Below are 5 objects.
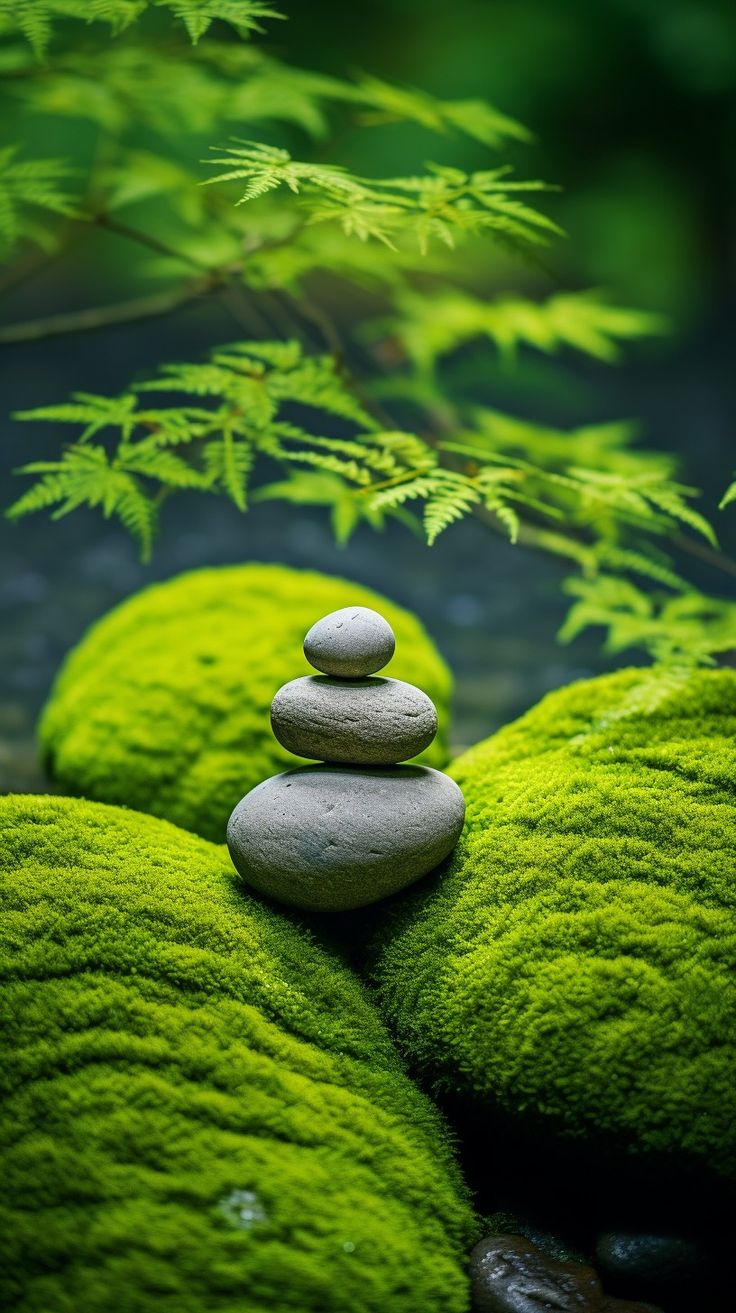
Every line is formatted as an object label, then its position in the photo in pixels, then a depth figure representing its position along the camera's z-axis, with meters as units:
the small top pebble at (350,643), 2.41
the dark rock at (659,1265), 1.78
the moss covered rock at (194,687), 3.34
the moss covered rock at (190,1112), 1.55
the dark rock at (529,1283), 1.72
